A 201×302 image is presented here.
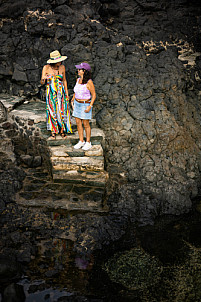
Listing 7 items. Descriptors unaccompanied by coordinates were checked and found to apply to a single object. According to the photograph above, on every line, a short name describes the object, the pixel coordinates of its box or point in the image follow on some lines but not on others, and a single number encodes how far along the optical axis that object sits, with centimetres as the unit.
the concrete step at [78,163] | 611
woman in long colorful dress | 600
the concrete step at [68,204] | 559
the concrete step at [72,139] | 643
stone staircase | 570
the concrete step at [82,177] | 607
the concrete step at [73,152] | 618
